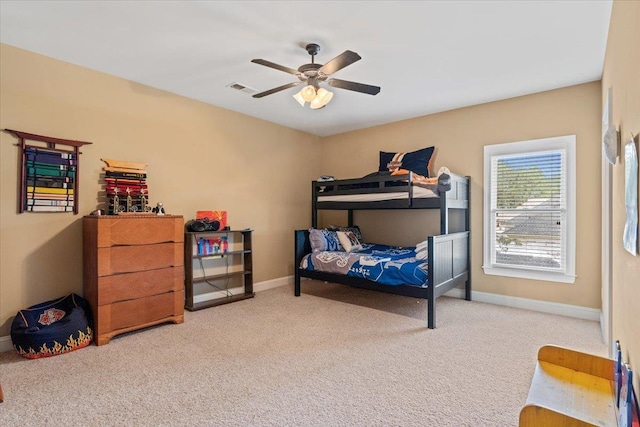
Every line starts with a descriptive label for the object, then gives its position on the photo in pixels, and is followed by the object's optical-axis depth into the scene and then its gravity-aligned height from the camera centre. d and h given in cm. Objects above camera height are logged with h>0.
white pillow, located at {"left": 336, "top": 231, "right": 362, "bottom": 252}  431 -37
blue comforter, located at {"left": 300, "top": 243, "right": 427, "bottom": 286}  327 -56
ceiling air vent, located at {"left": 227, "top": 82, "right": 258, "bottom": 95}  343 +134
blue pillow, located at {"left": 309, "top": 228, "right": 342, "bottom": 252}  427 -36
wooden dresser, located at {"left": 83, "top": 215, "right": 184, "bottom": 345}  273 -52
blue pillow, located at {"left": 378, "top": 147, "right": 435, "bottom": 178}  432 +72
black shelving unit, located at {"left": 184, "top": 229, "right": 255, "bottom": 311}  369 -70
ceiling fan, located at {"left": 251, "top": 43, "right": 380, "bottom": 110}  255 +105
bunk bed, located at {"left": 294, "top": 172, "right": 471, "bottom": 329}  323 +7
